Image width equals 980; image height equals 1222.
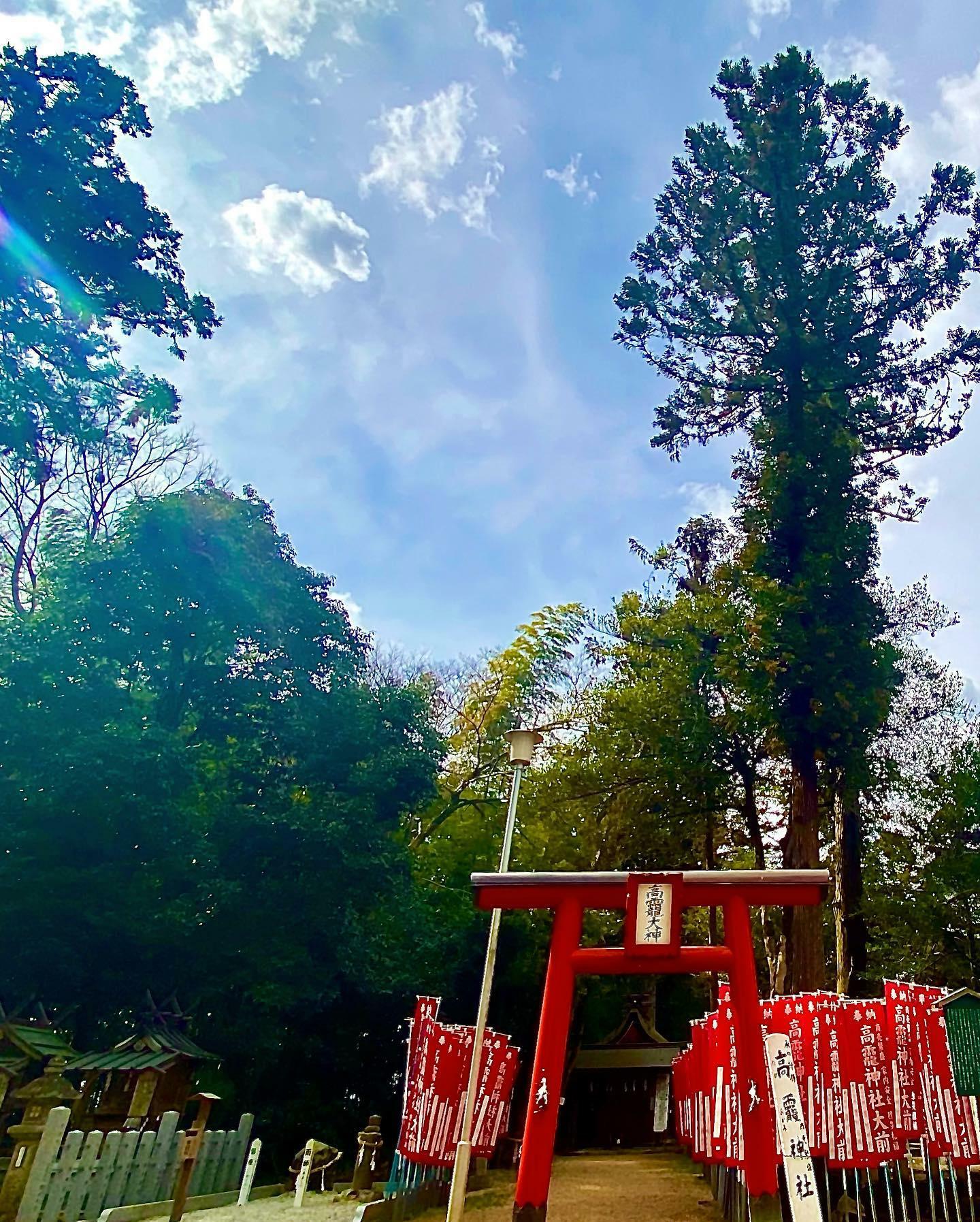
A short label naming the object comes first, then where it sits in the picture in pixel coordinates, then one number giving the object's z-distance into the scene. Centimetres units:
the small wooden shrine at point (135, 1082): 933
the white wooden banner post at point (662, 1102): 1938
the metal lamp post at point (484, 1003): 663
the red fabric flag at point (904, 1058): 692
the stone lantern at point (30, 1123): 686
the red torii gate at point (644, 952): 607
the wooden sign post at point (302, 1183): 995
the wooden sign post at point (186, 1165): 772
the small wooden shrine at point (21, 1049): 782
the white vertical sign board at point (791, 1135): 546
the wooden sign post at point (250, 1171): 1009
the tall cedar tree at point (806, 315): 1235
